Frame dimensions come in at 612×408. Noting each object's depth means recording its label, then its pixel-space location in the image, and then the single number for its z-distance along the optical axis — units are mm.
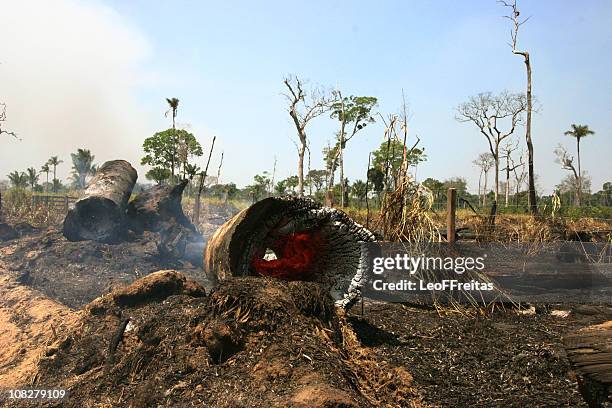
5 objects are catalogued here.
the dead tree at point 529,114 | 18969
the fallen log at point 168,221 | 12414
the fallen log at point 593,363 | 2895
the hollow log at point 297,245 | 5848
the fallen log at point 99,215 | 12180
